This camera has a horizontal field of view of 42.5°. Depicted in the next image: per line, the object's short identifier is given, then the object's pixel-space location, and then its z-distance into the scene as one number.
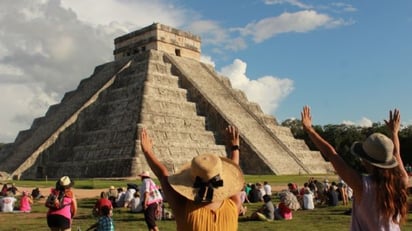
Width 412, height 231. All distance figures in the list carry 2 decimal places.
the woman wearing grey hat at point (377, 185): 3.50
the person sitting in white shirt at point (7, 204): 16.45
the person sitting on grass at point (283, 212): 13.94
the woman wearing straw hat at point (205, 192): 3.61
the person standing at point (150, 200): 9.85
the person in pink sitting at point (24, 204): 16.44
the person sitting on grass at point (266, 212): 13.59
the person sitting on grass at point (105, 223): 8.34
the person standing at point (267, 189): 19.35
